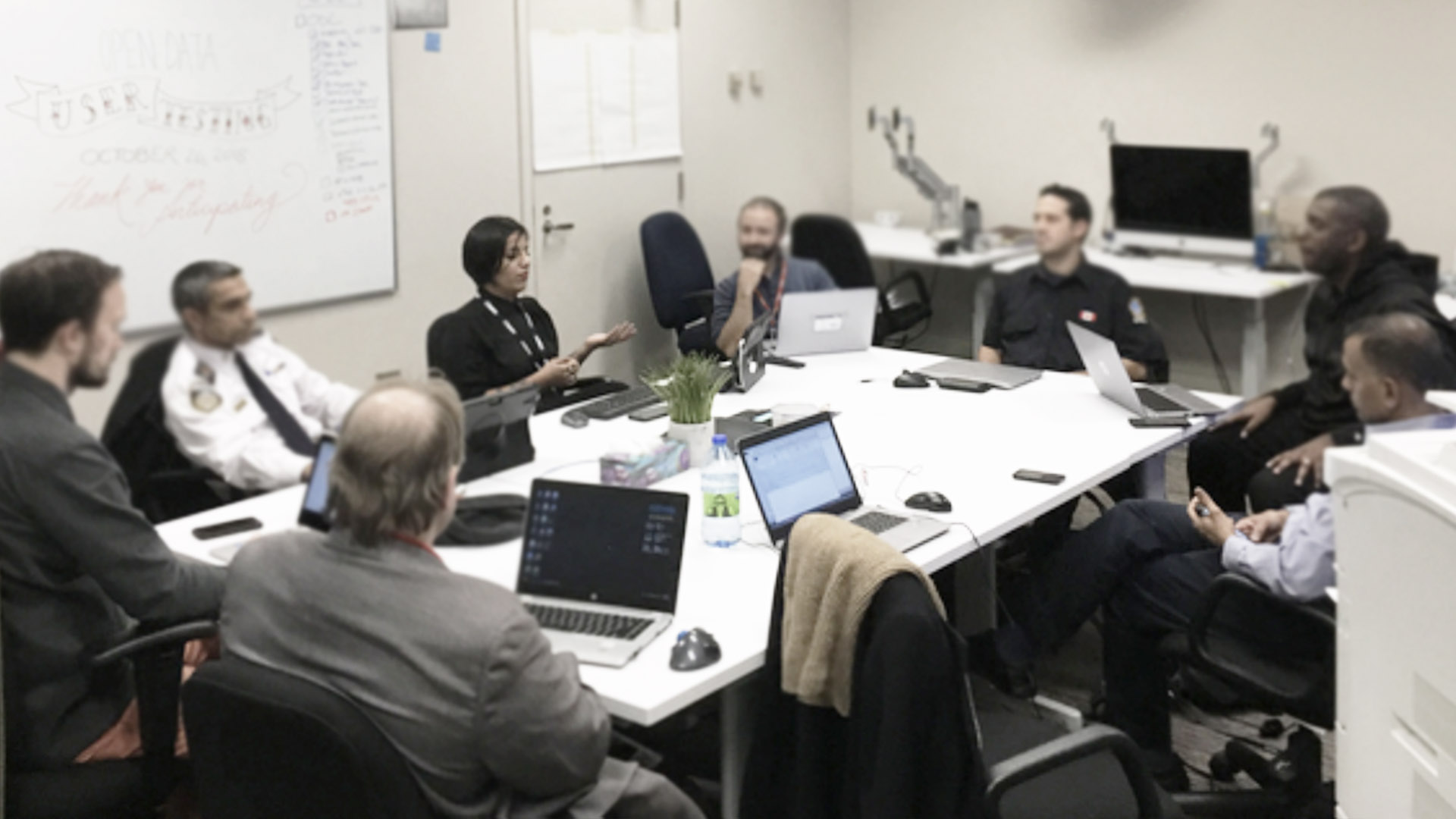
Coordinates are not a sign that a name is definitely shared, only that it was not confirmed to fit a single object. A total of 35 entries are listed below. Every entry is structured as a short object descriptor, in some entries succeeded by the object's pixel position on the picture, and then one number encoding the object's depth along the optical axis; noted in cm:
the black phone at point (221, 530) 274
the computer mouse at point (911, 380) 423
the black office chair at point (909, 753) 220
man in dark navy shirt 448
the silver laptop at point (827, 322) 438
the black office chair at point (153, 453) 240
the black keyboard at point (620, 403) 344
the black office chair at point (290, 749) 192
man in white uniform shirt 248
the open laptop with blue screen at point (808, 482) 291
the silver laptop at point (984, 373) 427
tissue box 320
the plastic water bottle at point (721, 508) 293
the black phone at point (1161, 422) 384
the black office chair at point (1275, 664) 285
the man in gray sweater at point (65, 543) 235
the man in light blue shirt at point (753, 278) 380
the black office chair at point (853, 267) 445
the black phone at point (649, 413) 359
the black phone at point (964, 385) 421
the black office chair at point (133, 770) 253
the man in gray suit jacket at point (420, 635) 200
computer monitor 550
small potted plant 334
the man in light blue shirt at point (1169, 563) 283
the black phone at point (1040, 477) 339
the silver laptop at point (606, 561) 255
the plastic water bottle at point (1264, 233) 549
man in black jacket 349
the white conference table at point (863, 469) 248
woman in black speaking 301
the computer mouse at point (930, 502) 315
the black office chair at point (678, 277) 346
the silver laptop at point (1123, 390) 395
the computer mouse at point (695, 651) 239
